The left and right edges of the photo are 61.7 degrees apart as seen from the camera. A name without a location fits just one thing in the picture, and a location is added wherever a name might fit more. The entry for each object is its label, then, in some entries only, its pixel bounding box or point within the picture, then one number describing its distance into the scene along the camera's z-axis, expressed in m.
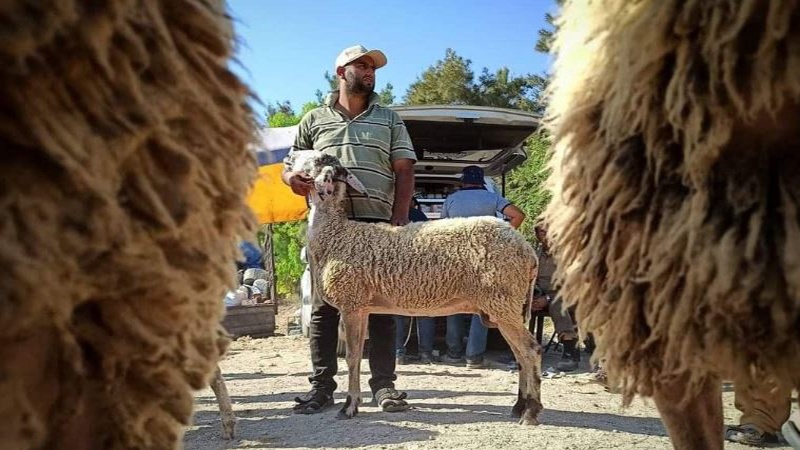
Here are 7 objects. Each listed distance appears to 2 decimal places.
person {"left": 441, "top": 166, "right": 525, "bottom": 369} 7.03
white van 8.26
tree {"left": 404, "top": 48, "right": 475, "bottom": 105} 29.06
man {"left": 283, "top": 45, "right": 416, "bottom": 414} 5.26
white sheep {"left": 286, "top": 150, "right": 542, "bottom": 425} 5.06
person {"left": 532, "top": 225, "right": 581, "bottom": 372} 7.34
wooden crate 10.33
